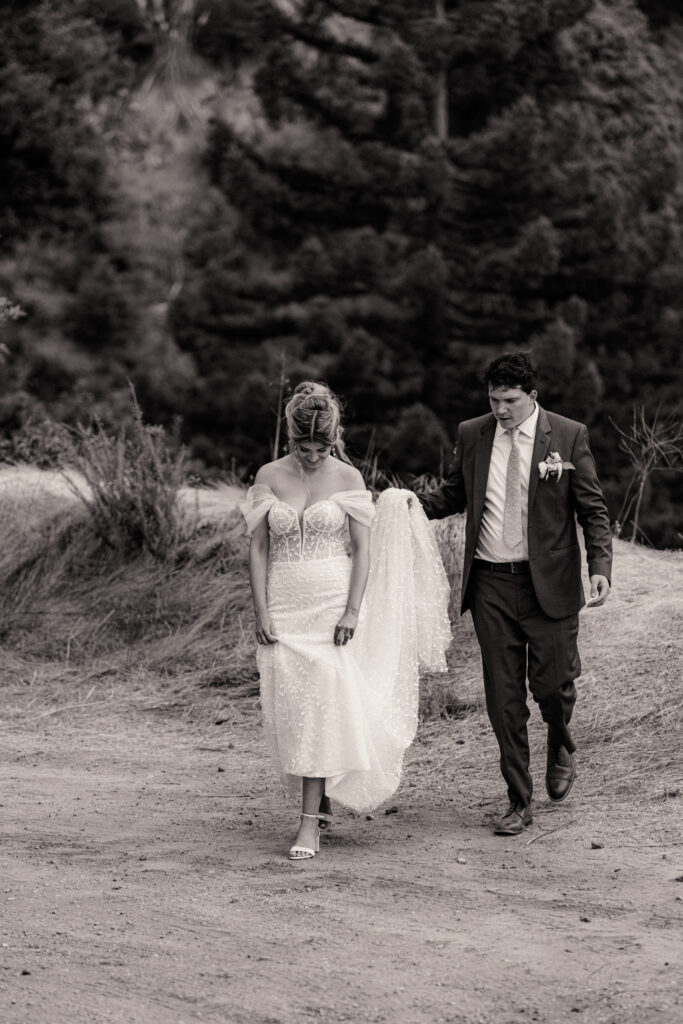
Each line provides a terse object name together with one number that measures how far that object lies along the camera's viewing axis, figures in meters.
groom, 12.74
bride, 12.24
